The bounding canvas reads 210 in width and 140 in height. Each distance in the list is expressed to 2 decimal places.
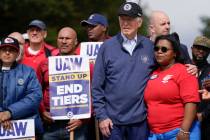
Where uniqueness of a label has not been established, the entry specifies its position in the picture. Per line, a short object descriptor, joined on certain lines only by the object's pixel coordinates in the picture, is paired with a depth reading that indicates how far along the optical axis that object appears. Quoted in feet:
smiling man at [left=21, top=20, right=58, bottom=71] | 67.97
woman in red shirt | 54.03
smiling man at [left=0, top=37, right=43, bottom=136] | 59.52
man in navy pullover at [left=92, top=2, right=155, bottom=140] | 55.93
